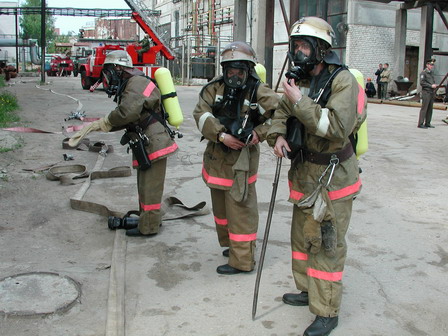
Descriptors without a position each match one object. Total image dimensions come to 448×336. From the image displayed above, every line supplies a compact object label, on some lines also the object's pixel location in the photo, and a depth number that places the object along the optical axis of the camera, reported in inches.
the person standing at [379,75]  946.7
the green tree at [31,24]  3597.4
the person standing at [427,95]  510.0
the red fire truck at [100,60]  953.5
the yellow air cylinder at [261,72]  165.3
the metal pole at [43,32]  1162.5
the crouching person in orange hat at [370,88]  965.6
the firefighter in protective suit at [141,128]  184.4
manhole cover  134.0
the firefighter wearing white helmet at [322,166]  119.7
